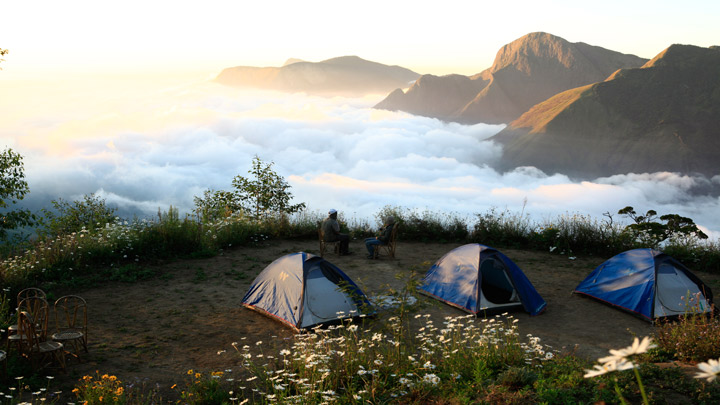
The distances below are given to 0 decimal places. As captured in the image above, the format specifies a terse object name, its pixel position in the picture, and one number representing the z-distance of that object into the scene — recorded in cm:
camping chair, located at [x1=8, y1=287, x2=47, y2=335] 730
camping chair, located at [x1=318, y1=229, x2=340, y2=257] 1414
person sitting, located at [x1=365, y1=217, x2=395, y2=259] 1398
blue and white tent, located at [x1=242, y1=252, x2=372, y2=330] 878
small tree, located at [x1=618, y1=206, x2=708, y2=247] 1509
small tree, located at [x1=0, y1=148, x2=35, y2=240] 1253
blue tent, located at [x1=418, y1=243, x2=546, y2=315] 978
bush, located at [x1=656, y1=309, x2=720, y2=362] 611
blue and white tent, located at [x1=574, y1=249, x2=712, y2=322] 949
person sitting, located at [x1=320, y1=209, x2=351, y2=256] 1400
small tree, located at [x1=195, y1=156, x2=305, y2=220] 2086
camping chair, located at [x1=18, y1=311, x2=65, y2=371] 662
